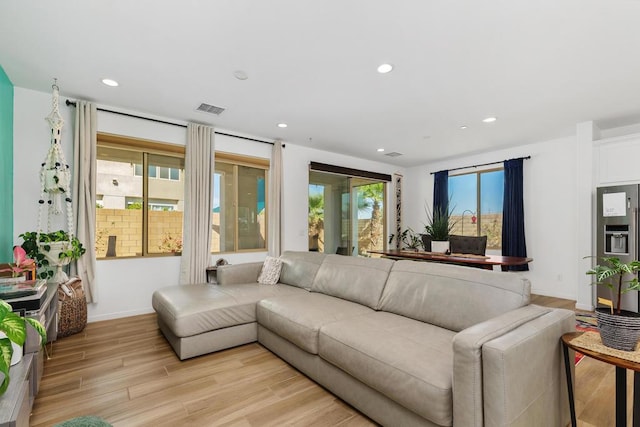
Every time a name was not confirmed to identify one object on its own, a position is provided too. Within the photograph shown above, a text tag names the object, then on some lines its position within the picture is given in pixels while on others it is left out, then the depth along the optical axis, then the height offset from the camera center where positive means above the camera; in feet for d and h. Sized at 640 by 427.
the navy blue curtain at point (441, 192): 21.71 +1.67
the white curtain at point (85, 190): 11.39 +0.97
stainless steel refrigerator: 12.32 -0.48
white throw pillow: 11.91 -2.25
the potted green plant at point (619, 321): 4.10 -1.48
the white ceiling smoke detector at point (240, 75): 9.59 +4.56
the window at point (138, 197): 12.69 +0.82
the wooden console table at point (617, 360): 3.92 -1.96
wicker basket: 10.09 -3.21
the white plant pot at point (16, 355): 5.04 -2.37
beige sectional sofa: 4.28 -2.54
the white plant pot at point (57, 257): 9.85 -1.36
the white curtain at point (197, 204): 13.75 +0.54
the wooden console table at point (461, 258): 11.62 -1.82
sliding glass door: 19.95 +0.10
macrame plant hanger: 10.04 +1.01
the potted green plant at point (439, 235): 14.55 -1.01
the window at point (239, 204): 15.67 +0.64
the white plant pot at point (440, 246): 14.49 -1.51
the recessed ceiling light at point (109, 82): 10.09 +4.53
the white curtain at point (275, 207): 16.70 +0.47
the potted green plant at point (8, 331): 3.38 -1.32
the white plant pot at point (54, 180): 10.26 +1.22
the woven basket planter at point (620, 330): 4.09 -1.59
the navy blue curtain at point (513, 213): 17.61 +0.13
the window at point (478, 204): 19.67 +0.80
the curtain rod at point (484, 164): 17.63 +3.34
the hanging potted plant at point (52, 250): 9.72 -1.15
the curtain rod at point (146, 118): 11.53 +4.24
